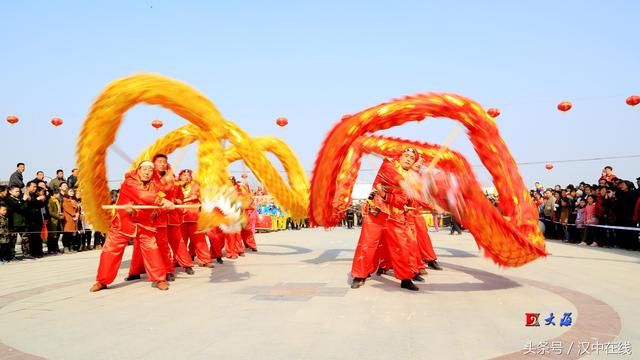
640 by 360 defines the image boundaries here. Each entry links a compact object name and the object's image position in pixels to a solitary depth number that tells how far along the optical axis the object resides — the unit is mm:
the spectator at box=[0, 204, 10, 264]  8508
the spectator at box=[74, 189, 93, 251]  10930
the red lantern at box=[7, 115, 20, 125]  12695
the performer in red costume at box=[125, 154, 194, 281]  6133
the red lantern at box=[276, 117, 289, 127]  13320
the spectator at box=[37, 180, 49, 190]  9664
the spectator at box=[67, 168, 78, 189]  11672
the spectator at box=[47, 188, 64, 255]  9828
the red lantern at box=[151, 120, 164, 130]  13430
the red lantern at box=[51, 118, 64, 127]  13148
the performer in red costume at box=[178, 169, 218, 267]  7434
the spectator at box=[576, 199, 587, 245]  11383
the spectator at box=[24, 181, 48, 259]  9257
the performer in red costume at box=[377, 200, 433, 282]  5750
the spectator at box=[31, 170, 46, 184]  9961
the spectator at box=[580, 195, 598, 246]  10859
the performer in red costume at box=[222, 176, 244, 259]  8742
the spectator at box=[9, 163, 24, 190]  10141
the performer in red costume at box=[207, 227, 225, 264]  7777
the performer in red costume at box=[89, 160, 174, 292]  5504
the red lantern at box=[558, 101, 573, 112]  12773
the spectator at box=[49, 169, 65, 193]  11227
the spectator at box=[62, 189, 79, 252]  10203
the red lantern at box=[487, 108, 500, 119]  13961
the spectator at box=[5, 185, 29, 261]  8938
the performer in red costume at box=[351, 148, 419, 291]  5391
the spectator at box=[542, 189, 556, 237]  13406
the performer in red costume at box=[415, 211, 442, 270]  7047
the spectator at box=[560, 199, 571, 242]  12469
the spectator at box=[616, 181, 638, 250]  9695
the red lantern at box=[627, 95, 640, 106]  11655
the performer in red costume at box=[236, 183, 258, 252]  9945
